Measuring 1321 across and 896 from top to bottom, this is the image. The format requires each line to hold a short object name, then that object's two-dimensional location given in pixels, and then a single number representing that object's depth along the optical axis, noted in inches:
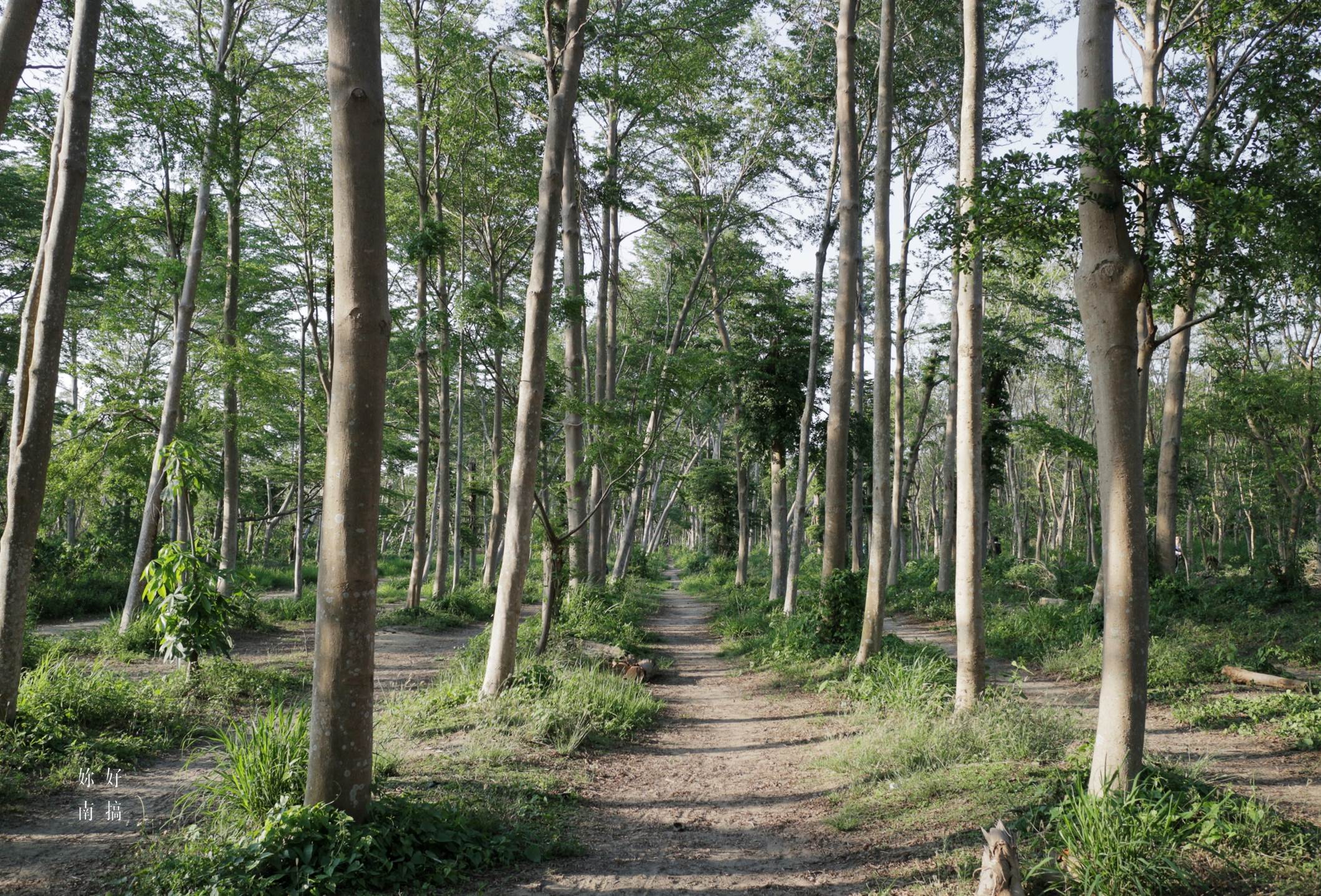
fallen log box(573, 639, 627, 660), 396.6
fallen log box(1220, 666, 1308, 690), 324.5
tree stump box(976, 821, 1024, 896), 131.8
